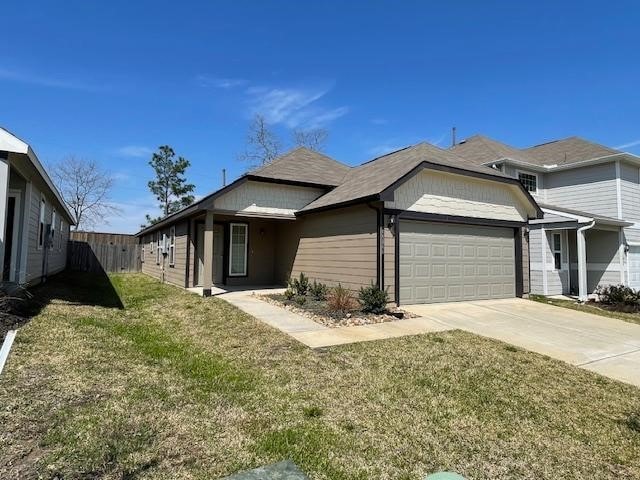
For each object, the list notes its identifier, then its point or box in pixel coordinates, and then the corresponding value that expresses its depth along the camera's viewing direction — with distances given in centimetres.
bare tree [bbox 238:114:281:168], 3150
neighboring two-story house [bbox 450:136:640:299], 1448
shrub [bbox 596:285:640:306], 1201
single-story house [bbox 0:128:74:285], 754
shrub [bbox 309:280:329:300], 1097
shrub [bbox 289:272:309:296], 1163
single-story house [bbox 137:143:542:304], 1029
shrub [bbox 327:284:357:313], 895
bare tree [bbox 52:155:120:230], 3731
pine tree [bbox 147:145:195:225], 3994
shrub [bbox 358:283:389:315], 897
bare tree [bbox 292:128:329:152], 3206
